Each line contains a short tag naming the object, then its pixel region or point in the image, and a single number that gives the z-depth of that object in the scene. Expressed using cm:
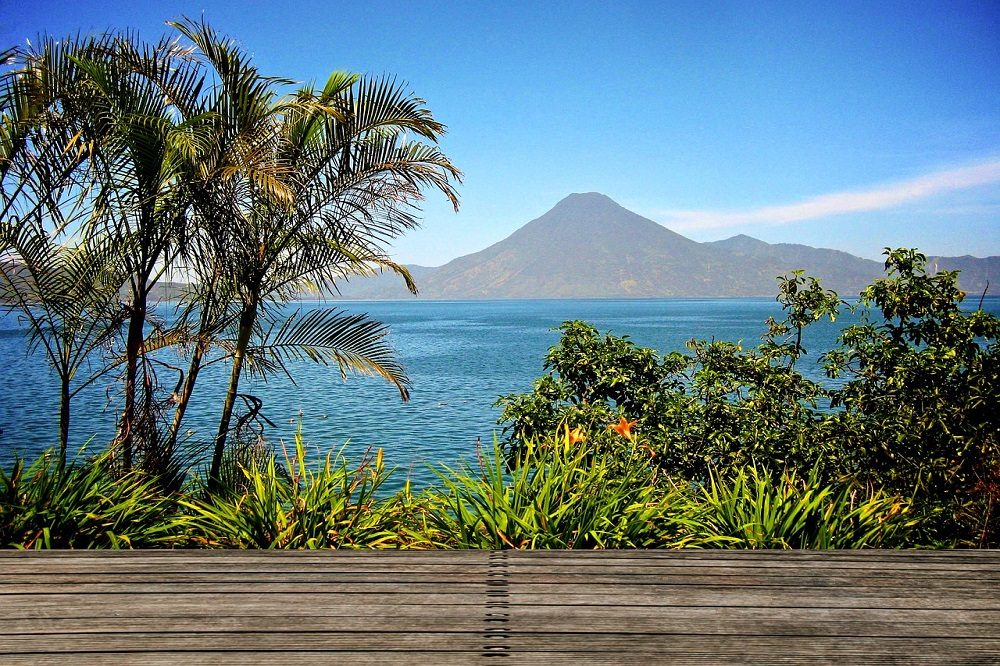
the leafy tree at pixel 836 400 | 523
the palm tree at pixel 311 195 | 541
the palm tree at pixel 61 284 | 515
